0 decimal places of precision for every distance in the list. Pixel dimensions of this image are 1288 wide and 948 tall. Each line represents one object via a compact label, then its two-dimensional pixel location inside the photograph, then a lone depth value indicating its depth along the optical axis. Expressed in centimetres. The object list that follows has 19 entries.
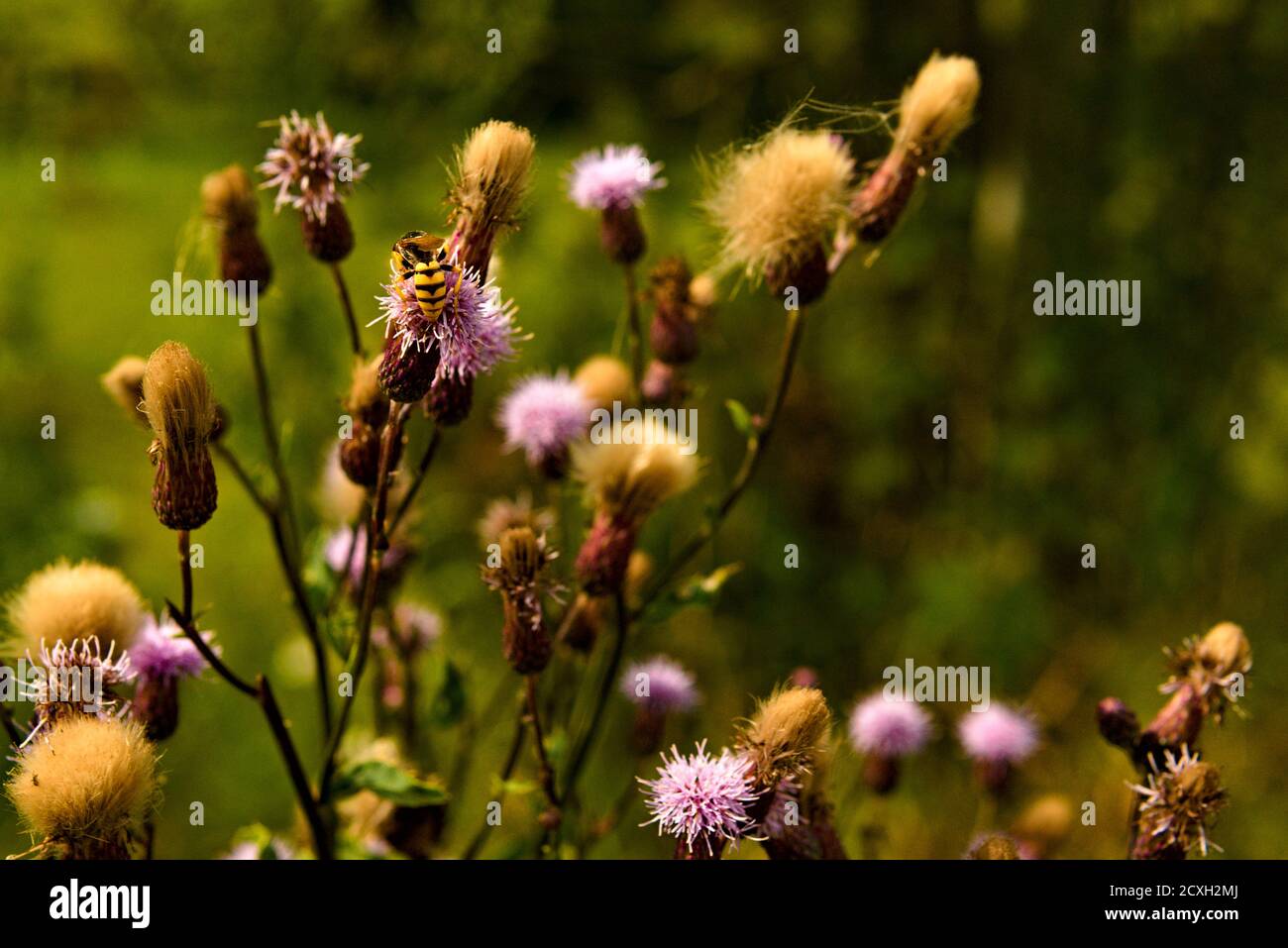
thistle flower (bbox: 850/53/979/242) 48
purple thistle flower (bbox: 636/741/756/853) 43
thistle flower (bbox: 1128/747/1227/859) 44
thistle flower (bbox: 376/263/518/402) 43
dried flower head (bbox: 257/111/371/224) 46
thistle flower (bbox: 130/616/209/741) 46
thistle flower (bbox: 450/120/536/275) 44
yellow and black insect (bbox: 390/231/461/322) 43
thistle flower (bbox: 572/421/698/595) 47
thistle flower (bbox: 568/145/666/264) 49
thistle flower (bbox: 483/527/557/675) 45
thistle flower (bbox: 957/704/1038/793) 53
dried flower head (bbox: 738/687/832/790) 43
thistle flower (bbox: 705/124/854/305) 47
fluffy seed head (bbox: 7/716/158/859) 42
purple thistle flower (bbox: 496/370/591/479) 49
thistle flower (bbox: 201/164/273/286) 48
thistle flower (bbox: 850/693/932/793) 51
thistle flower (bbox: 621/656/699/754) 51
